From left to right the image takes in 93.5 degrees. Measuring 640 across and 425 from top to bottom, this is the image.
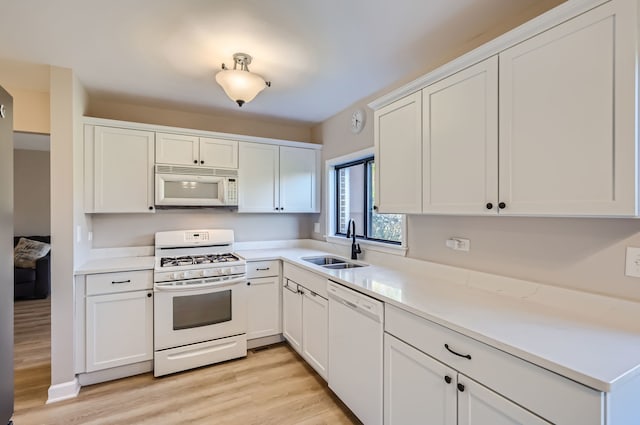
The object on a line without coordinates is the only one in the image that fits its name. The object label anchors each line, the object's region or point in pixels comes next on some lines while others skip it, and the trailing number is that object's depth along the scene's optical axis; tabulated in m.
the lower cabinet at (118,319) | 2.39
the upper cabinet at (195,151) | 2.94
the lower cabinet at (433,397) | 1.10
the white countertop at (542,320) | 0.92
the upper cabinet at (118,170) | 2.65
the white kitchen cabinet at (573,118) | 1.03
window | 2.77
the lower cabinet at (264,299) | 2.97
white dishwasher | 1.72
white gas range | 2.54
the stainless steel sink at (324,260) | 2.95
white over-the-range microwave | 2.91
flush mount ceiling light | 2.05
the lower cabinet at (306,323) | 2.34
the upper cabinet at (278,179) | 3.33
